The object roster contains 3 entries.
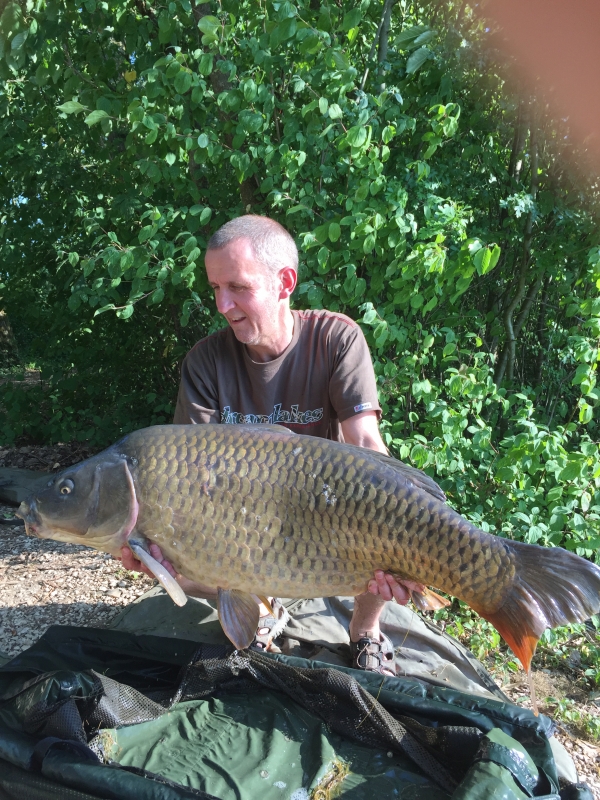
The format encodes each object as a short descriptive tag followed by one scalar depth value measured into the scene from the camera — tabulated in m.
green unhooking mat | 1.36
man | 1.91
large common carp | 1.35
